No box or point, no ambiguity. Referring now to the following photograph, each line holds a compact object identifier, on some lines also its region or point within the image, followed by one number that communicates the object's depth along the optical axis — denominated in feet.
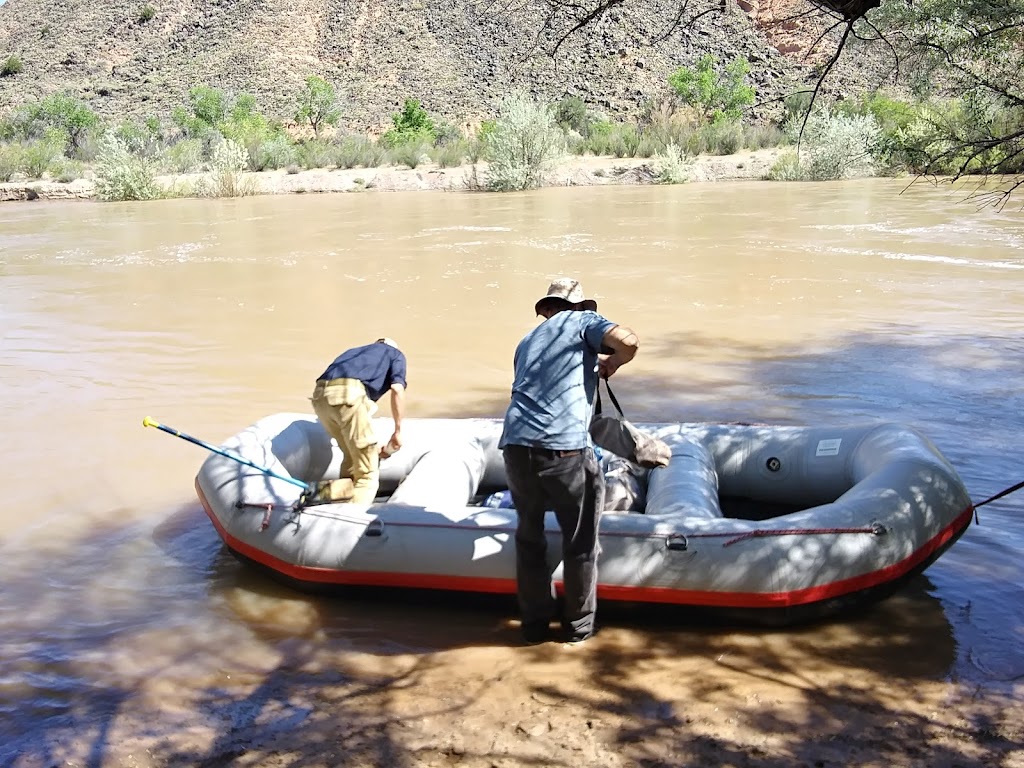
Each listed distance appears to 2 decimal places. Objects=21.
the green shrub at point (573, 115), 131.75
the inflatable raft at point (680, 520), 13.98
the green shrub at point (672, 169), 87.66
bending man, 16.53
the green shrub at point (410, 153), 102.78
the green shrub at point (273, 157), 104.47
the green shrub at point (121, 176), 87.25
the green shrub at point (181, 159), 105.09
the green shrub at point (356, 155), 105.91
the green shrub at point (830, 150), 81.46
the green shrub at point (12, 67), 183.11
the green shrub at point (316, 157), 106.93
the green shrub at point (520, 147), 85.15
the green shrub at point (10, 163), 102.22
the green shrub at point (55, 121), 144.25
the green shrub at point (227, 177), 89.20
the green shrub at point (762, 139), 100.01
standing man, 13.00
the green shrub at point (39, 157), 103.76
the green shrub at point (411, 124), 133.48
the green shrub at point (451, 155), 100.63
